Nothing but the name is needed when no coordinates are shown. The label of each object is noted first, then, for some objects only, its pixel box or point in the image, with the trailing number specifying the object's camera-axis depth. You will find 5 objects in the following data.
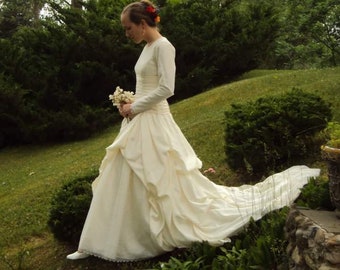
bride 4.55
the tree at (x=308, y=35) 15.45
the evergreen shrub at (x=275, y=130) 6.42
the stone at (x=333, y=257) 3.11
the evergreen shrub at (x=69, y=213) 5.40
